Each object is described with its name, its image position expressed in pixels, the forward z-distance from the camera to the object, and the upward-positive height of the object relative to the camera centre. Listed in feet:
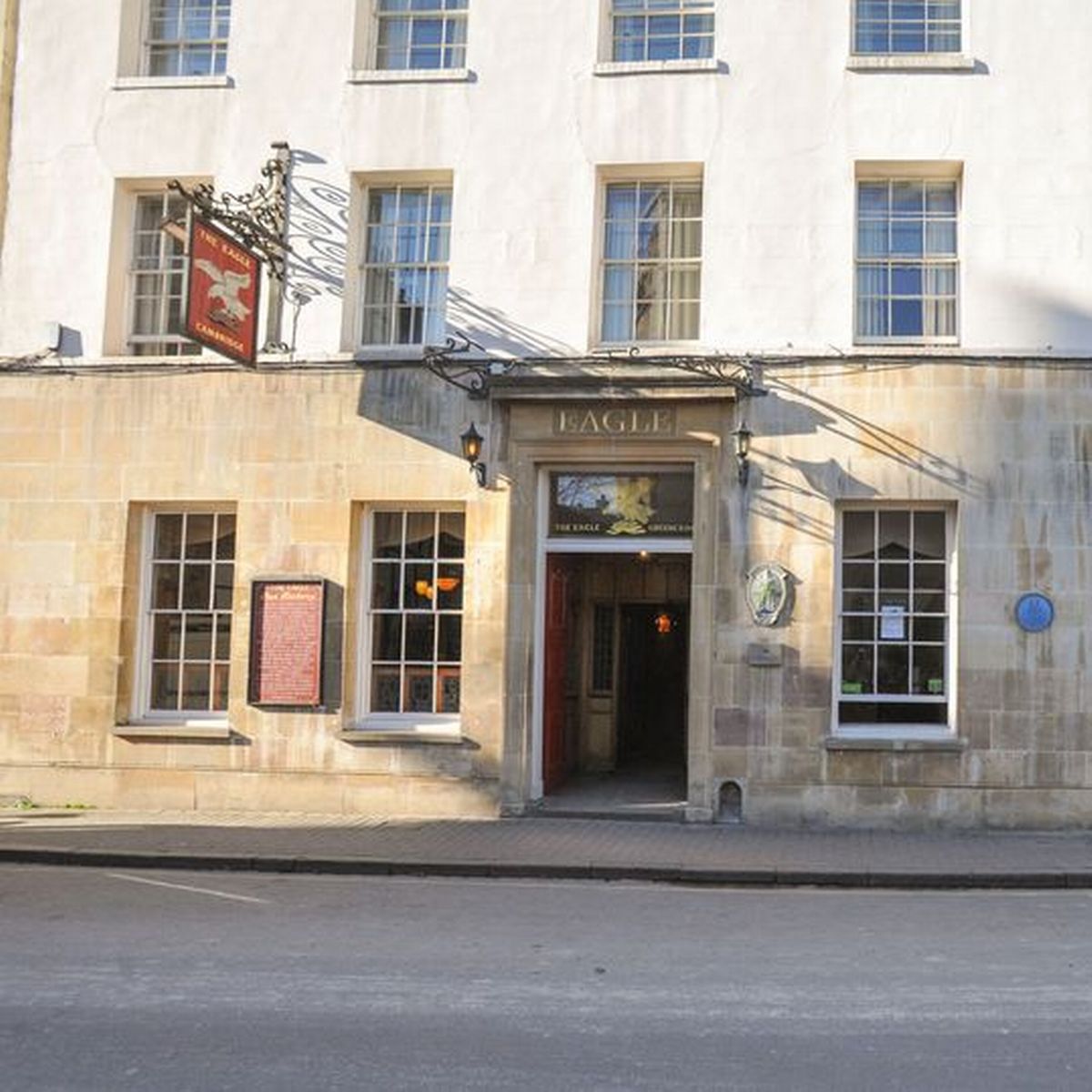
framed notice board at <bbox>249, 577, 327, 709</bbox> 46.09 +0.31
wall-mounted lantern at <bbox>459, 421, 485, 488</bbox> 44.73 +7.18
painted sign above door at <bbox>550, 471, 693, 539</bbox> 45.91 +5.59
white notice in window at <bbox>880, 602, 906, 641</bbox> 44.60 +1.55
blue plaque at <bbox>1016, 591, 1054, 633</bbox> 42.91 +1.94
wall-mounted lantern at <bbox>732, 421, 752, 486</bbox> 43.93 +7.26
